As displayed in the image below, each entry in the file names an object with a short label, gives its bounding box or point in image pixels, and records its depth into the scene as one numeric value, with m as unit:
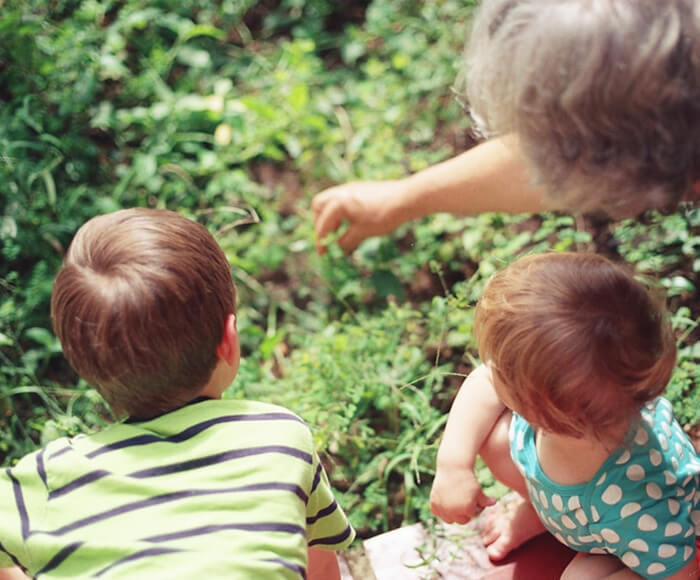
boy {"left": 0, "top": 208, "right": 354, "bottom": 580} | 1.05
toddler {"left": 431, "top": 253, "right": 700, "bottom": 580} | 1.14
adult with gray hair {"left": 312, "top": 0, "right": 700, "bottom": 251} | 1.00
